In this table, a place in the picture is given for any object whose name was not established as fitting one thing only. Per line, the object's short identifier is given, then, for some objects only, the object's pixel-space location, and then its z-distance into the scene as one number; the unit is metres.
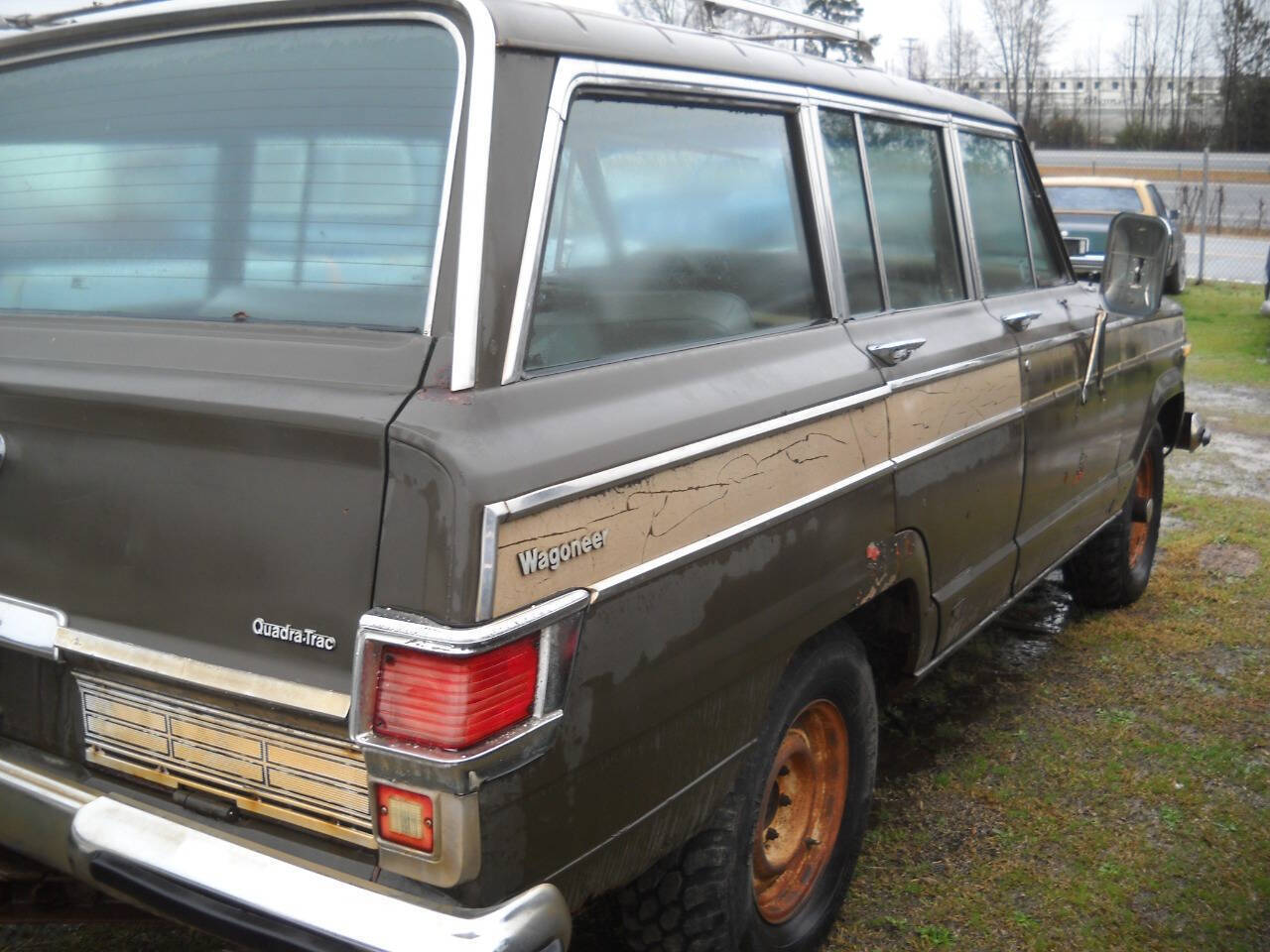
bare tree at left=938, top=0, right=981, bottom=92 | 43.53
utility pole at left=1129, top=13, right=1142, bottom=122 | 51.72
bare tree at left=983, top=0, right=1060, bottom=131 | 44.41
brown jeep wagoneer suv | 1.82
